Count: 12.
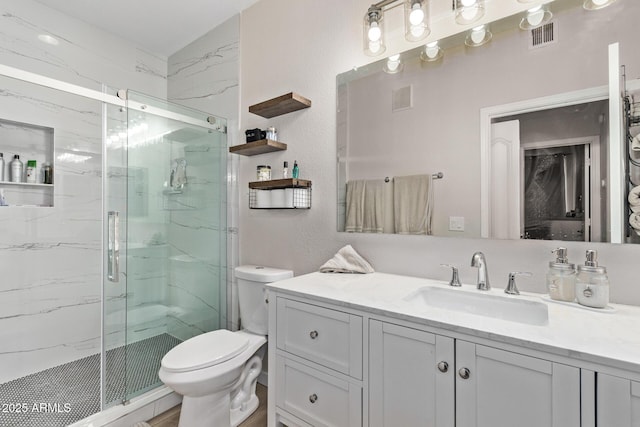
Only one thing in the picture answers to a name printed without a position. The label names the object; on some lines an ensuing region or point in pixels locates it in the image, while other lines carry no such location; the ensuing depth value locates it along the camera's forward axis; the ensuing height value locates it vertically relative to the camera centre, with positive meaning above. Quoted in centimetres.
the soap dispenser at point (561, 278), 105 -23
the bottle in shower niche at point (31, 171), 214 +31
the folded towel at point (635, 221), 102 -2
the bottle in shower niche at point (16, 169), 209 +32
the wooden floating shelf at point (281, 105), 179 +68
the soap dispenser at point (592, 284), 98 -23
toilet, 138 -73
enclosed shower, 175 -21
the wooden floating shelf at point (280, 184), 178 +19
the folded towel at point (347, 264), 158 -26
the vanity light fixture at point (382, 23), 140 +92
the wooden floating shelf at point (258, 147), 192 +44
